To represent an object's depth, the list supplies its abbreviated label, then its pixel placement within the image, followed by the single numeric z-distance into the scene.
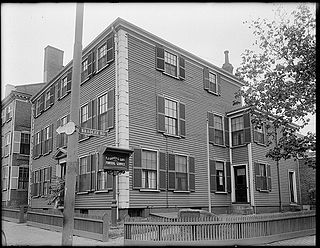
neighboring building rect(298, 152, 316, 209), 27.27
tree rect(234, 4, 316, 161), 11.59
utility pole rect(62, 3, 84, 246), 7.71
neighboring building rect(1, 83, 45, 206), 29.64
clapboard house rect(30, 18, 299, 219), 16.91
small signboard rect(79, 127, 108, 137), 8.66
